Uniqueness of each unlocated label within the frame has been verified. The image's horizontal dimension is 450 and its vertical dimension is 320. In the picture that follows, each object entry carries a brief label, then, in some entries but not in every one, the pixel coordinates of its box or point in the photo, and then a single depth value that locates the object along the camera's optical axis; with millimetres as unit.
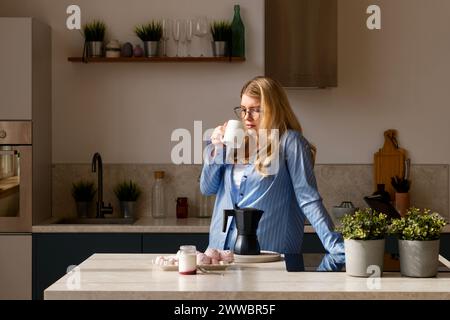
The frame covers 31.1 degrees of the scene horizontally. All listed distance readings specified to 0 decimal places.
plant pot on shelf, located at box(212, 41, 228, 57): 5141
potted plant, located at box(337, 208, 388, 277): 2678
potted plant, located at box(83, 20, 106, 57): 5176
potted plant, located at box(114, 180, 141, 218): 5254
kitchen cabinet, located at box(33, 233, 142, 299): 4746
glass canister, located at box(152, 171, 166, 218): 5273
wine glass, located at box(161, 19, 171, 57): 5262
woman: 3361
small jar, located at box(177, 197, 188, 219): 5223
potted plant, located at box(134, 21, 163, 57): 5152
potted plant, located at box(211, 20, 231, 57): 5141
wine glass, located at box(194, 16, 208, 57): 5176
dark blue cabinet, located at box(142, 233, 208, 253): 4742
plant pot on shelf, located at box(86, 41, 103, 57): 5172
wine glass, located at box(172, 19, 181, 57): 5227
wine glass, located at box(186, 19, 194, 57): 5230
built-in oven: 4806
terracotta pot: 5121
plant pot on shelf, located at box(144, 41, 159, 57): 5148
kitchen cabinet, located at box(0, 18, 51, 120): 4797
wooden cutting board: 5250
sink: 5117
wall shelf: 5141
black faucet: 5188
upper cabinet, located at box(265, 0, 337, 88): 4941
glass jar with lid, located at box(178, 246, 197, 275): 2732
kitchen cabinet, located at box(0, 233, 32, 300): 4789
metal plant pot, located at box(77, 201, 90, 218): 5254
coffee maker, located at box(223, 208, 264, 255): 3076
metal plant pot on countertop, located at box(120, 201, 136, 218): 5250
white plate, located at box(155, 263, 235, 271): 2799
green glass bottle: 5191
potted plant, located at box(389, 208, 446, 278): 2674
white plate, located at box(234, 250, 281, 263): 2998
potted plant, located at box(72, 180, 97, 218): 5254
